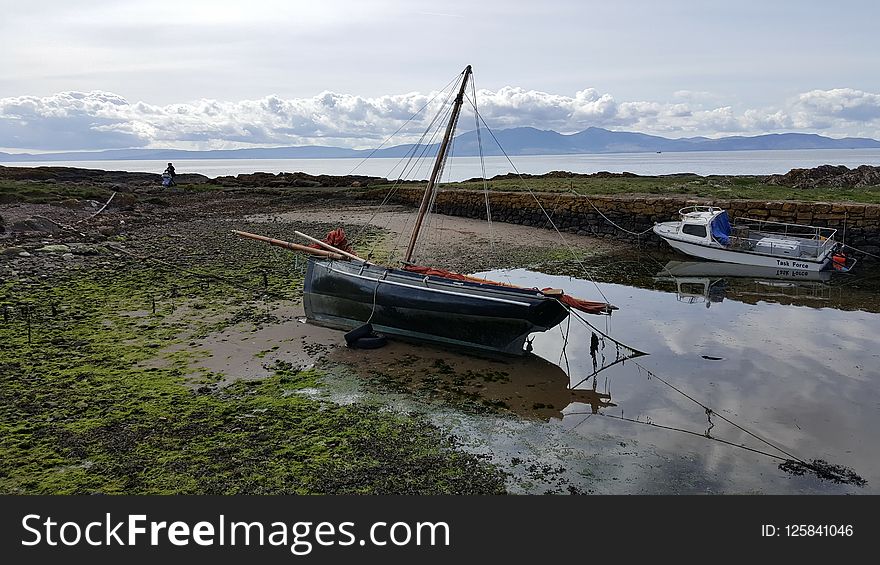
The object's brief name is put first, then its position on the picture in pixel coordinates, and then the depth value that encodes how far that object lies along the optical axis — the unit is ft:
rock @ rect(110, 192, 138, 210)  122.11
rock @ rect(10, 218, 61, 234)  86.33
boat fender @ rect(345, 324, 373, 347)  45.14
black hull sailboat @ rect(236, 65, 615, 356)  42.98
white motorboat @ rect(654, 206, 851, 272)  76.33
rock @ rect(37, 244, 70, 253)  75.59
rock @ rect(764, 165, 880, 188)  122.52
